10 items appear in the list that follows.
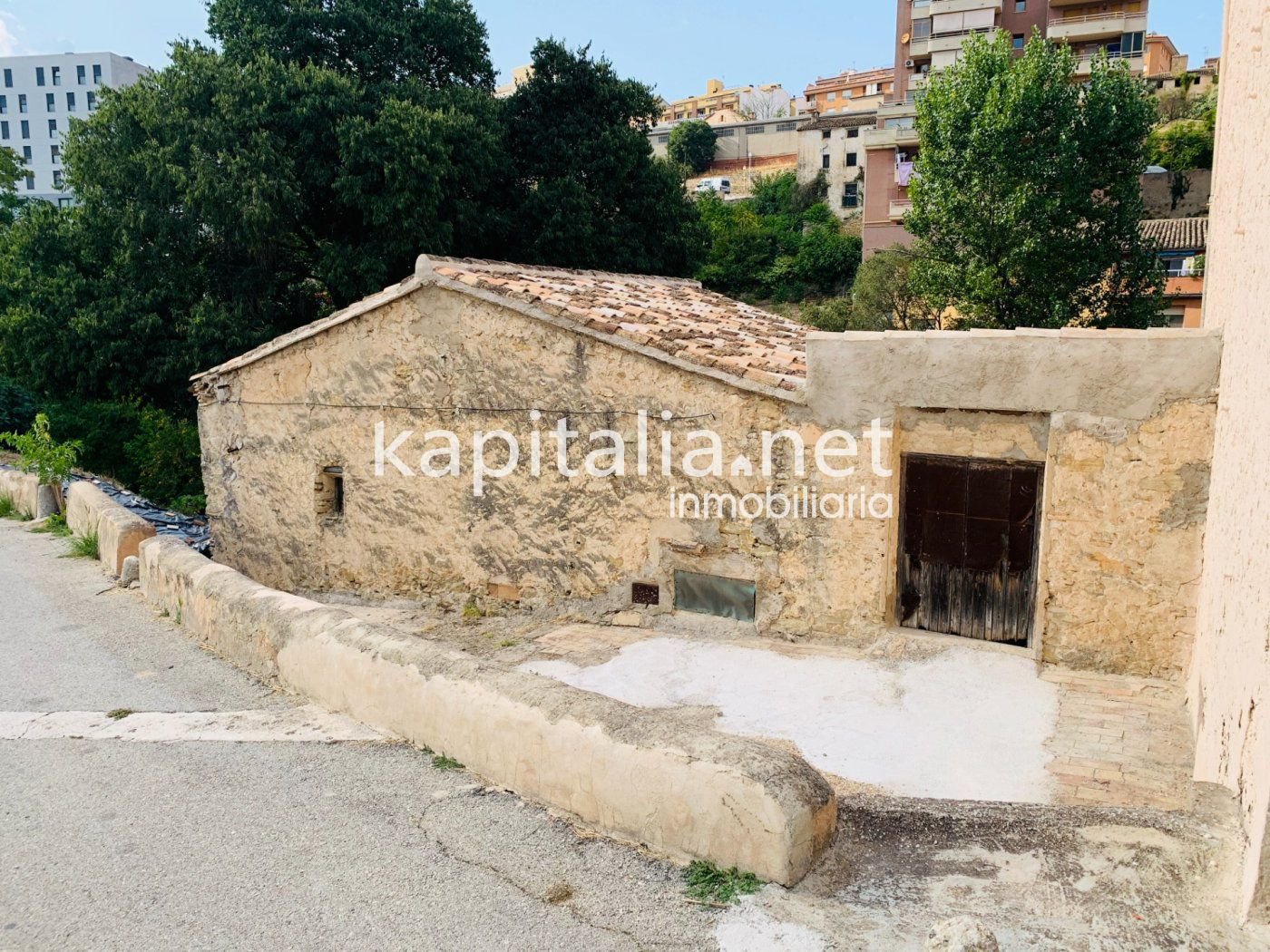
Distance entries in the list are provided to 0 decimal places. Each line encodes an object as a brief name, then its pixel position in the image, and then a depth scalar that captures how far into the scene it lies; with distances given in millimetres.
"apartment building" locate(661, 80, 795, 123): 73312
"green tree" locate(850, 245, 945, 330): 25156
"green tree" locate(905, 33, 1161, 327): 19188
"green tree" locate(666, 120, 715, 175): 58188
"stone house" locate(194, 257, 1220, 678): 6660
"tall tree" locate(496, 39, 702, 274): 19531
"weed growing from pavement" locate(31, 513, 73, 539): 10762
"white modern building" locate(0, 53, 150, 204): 73000
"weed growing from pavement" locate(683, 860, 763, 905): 3260
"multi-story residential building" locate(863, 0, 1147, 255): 41562
